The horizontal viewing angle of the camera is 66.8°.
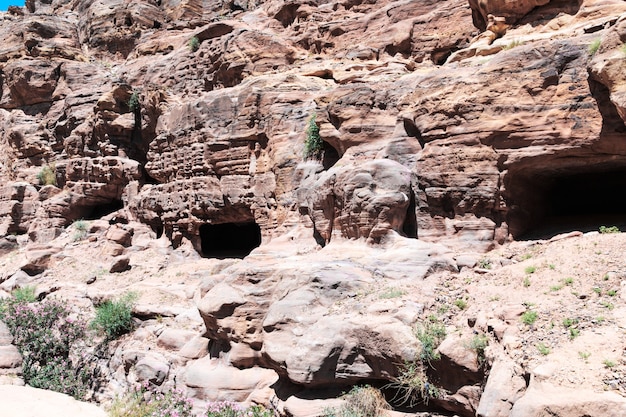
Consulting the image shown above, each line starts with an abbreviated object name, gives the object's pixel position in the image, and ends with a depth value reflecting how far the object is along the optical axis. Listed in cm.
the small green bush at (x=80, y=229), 1909
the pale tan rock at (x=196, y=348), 916
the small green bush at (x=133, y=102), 2059
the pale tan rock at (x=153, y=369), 910
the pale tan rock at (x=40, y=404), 748
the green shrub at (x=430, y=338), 588
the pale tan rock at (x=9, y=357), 994
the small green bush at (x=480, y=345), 549
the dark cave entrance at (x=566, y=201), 934
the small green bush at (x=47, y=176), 2238
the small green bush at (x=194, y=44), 2114
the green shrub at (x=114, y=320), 1109
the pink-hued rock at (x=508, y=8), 1211
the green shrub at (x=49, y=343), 970
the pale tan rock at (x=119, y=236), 1778
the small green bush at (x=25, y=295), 1346
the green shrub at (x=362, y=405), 599
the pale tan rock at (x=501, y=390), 470
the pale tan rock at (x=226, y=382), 767
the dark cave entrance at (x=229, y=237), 1952
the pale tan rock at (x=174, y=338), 985
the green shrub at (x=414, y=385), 579
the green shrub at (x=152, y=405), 749
